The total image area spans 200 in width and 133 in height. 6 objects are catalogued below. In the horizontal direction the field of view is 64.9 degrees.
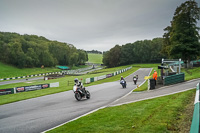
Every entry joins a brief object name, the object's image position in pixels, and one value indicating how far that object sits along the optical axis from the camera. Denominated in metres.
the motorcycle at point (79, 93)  12.93
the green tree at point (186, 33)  32.16
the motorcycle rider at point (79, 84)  13.16
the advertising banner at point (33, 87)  24.61
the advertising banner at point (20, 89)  23.11
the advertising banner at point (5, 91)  21.38
